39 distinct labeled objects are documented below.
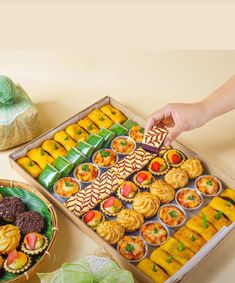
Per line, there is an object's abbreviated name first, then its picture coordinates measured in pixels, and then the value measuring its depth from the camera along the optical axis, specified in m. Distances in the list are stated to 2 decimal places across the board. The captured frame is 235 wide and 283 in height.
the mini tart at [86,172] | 1.90
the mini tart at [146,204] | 1.77
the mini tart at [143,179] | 1.87
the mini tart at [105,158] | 1.95
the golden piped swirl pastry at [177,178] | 1.86
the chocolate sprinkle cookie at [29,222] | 1.66
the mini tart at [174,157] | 1.94
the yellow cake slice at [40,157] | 1.92
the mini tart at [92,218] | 1.73
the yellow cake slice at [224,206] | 1.74
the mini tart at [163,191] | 1.82
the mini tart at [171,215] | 1.75
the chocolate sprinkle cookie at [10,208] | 1.70
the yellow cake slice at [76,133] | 2.03
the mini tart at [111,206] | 1.78
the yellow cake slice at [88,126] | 2.07
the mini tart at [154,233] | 1.69
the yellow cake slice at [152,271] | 1.56
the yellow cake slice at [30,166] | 1.88
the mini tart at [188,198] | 1.80
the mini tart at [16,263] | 1.55
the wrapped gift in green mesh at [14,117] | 1.93
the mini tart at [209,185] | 1.83
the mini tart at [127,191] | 1.82
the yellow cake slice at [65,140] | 2.00
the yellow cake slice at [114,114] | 2.11
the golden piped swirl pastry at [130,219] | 1.73
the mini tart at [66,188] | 1.83
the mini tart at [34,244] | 1.60
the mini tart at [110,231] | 1.67
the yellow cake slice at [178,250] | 1.61
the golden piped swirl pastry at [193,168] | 1.88
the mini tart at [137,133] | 2.04
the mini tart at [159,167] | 1.92
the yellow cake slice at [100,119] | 2.09
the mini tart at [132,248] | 1.63
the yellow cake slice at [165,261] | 1.58
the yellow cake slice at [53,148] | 1.96
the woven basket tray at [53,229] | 1.50
